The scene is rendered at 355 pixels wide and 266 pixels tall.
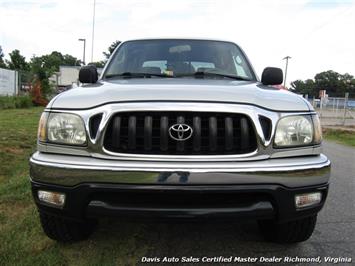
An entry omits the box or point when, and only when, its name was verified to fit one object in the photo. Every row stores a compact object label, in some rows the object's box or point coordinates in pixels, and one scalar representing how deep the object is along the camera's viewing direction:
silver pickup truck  2.64
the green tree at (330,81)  92.32
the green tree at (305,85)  88.31
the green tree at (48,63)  26.76
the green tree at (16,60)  50.86
